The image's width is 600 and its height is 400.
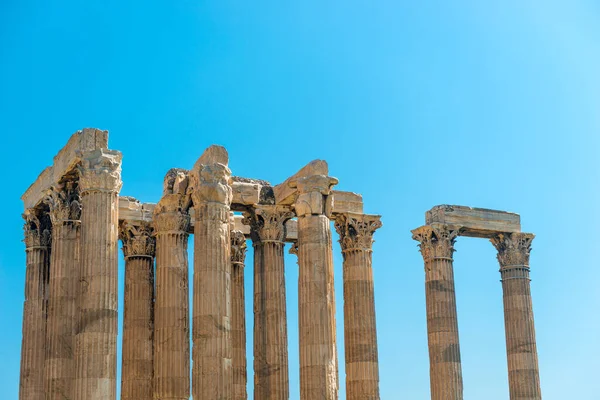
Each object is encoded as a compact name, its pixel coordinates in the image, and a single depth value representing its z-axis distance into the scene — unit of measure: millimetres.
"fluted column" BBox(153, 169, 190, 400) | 46125
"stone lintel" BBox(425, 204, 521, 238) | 62781
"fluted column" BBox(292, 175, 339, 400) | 45562
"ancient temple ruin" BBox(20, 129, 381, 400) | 42094
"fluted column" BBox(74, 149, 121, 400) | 40562
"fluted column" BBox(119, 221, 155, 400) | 53156
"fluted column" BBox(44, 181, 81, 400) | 45469
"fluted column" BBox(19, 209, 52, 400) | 49281
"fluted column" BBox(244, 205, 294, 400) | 52719
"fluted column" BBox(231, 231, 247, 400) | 54844
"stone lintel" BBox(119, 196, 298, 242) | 55906
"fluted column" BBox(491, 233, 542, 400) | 63219
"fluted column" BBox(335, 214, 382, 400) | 55938
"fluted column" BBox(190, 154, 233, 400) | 42219
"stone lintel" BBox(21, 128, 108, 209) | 43656
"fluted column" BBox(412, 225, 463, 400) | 60125
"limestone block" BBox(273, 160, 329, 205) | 47875
